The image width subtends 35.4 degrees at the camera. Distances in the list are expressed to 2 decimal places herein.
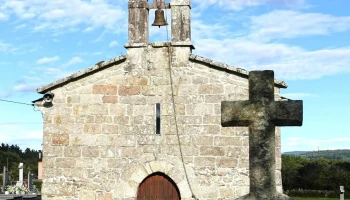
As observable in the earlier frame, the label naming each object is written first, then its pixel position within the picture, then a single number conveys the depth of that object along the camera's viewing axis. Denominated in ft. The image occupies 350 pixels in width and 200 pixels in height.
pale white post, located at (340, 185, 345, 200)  78.62
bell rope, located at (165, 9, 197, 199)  36.50
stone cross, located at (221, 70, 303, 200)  20.57
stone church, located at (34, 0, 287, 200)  36.47
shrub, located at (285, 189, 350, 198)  131.75
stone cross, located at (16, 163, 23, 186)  70.06
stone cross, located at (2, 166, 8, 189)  71.54
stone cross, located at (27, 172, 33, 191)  72.50
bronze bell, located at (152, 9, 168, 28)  37.65
